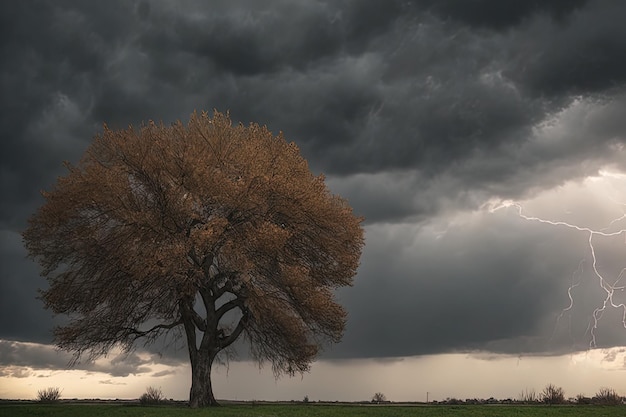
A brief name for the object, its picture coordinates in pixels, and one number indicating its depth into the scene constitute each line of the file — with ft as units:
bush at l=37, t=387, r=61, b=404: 160.66
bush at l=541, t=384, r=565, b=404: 152.46
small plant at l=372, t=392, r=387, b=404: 160.44
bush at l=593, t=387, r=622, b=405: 145.21
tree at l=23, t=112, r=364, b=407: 133.90
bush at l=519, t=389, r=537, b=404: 153.79
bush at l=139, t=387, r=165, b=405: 153.28
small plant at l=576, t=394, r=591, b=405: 149.79
